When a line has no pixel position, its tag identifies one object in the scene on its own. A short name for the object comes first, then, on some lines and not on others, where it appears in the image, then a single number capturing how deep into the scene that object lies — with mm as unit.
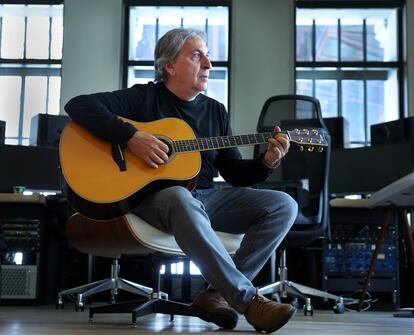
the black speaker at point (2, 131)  4574
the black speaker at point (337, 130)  4883
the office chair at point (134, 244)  2076
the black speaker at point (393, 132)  4410
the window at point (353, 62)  6215
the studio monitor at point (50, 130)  4590
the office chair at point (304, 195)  3650
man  1899
